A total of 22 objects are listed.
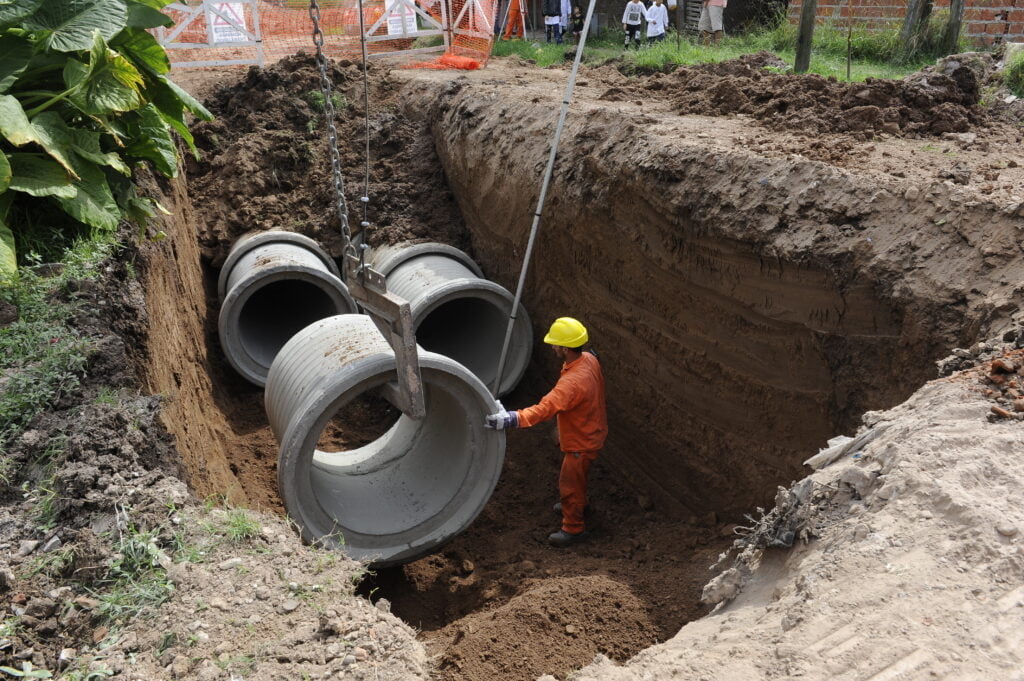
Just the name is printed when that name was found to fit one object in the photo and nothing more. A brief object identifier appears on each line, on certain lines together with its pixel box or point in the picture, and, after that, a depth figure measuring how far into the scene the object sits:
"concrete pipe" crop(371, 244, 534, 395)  8.05
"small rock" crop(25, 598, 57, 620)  3.34
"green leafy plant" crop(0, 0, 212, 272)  5.61
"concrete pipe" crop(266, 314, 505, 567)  5.39
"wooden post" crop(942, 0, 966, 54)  10.77
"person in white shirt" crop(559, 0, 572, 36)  19.06
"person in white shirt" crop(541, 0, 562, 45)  19.11
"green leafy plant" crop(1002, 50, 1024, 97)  7.86
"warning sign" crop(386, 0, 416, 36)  15.18
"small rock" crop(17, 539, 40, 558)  3.58
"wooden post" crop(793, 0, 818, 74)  9.84
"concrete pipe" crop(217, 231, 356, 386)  8.34
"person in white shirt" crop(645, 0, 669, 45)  15.99
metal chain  4.75
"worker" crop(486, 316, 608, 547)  5.94
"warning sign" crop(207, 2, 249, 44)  12.76
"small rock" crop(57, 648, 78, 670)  3.18
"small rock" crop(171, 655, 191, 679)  3.11
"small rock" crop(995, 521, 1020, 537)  2.78
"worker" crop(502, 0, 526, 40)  20.03
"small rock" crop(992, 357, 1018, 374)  3.61
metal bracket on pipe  5.02
